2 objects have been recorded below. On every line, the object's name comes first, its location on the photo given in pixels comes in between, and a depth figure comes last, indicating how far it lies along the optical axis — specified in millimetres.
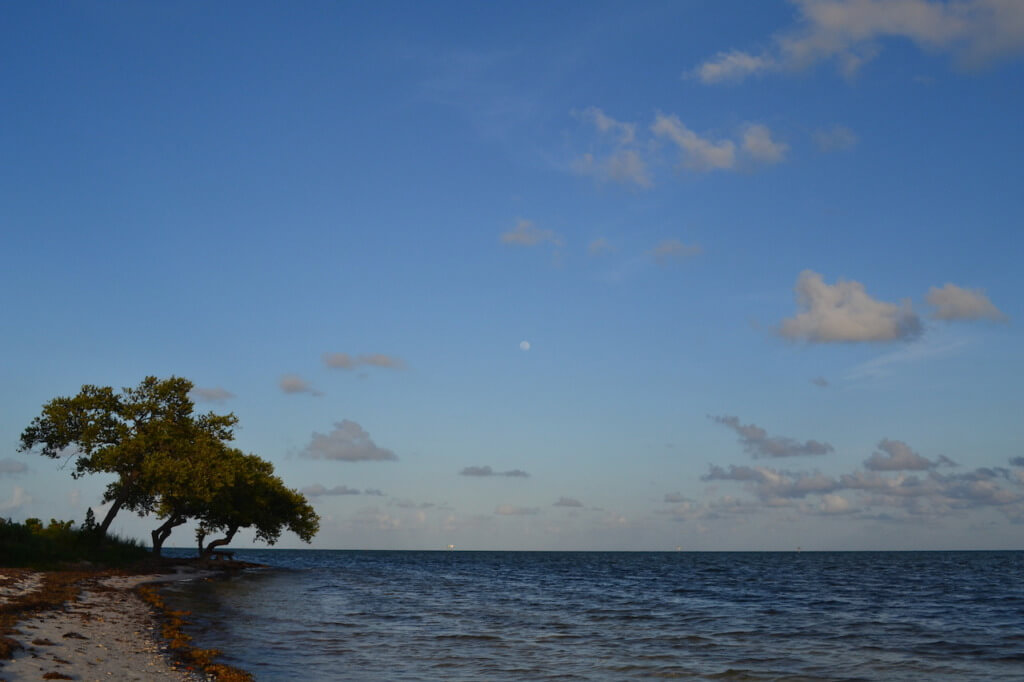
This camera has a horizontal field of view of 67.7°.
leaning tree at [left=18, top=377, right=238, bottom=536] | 54969
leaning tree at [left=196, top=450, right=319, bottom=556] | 71394
